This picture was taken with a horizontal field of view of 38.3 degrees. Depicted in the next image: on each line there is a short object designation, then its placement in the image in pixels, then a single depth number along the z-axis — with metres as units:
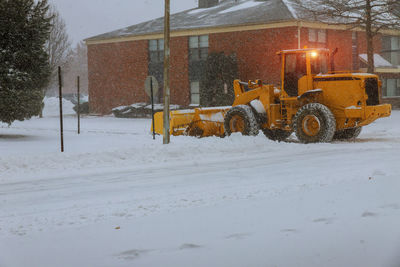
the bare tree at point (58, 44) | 48.70
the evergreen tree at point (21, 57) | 21.81
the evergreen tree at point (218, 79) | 37.28
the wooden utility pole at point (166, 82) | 17.17
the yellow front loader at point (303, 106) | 16.95
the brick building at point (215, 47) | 36.75
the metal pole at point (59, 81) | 14.85
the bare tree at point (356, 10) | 29.30
